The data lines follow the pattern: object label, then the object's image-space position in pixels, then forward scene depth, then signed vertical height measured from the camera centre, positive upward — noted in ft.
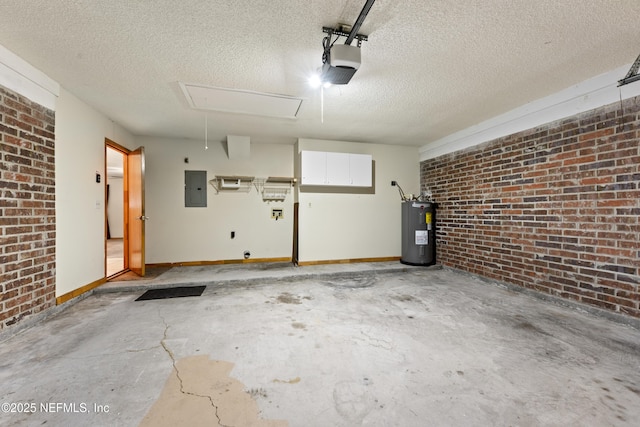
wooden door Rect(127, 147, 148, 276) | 13.28 +0.12
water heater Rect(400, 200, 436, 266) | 16.58 -1.53
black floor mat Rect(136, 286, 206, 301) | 11.08 -3.69
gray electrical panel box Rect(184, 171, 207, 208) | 16.40 +1.42
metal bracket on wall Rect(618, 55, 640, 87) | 7.95 +4.26
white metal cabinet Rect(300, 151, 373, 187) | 15.88 +2.65
